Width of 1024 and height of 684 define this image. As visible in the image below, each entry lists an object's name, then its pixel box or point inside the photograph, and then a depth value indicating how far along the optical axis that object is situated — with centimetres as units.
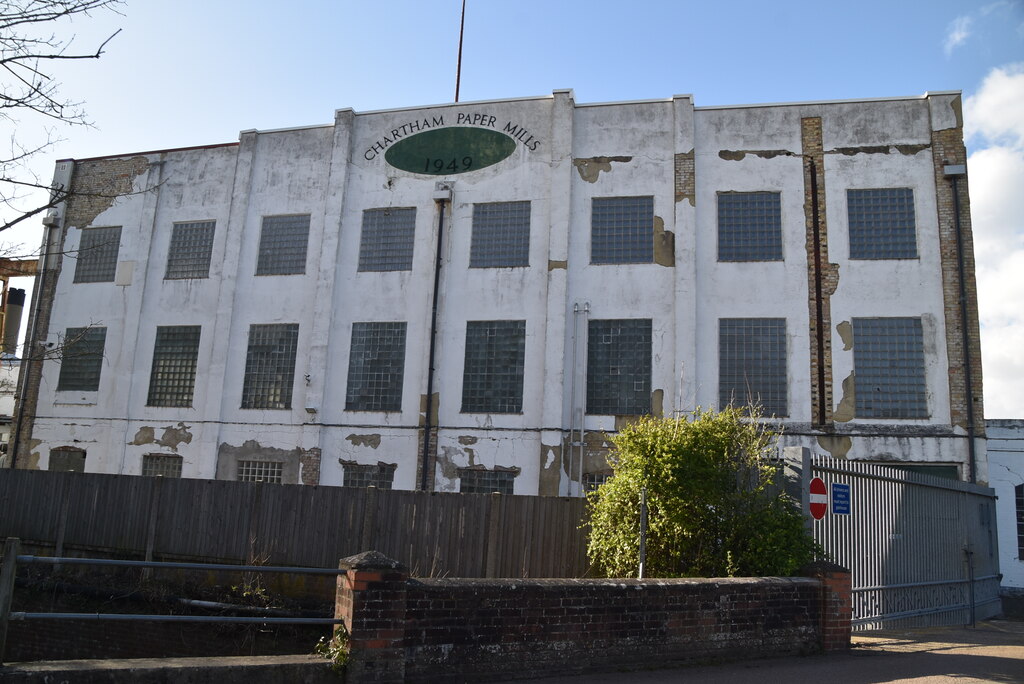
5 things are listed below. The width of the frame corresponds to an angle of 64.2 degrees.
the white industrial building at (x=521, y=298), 1956
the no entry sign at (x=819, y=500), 1059
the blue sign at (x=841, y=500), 1134
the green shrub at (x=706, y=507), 1001
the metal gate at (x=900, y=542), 1141
